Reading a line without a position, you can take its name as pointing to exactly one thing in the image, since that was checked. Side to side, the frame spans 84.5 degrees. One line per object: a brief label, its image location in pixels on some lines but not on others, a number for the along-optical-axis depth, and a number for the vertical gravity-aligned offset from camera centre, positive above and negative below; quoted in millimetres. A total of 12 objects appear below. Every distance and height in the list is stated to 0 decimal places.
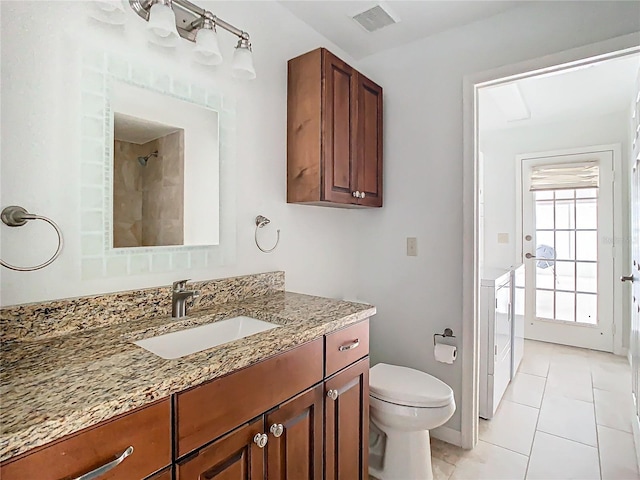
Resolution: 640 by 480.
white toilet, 1617 -842
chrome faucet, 1289 -218
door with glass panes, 3582 -89
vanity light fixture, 1214 +791
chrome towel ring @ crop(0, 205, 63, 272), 997 +58
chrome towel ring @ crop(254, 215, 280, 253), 1754 +80
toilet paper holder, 2062 -559
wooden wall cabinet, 1773 +571
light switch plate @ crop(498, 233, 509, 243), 4113 +19
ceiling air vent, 1854 +1216
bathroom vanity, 631 -372
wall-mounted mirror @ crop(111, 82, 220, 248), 1275 +271
